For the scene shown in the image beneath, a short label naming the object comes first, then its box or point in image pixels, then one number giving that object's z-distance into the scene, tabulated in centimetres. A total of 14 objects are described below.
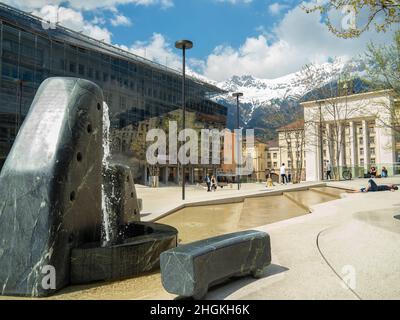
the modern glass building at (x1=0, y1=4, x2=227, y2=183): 3838
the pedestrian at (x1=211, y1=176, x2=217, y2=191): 3103
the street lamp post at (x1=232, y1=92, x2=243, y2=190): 3088
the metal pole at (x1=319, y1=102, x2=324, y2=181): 3376
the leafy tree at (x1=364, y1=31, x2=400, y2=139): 1656
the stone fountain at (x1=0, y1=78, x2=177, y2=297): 455
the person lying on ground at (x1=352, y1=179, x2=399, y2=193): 1712
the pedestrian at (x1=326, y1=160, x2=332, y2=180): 3625
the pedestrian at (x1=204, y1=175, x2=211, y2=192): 2916
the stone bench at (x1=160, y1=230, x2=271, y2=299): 354
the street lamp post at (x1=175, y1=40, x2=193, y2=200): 1764
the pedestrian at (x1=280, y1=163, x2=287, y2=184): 3003
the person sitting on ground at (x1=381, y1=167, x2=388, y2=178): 3396
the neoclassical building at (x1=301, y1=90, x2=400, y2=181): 3497
